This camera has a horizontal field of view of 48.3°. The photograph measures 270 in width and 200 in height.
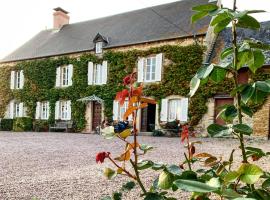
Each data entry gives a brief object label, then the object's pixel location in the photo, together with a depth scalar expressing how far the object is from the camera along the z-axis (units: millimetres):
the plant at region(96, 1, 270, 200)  857
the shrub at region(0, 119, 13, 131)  22078
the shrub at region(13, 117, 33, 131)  21656
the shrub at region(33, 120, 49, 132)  22109
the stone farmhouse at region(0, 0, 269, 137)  16703
